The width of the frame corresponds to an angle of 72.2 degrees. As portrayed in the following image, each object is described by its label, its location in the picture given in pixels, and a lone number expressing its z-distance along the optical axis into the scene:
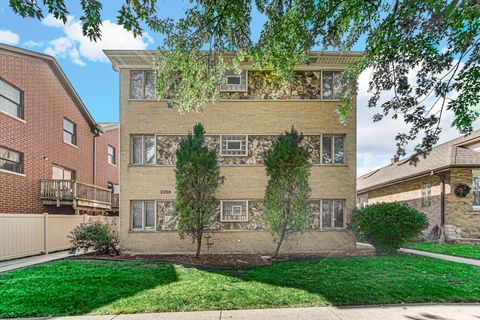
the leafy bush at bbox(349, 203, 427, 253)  11.48
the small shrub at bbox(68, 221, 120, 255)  11.94
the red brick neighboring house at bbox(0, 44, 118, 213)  14.46
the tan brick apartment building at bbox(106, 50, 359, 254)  13.58
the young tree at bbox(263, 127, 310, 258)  11.49
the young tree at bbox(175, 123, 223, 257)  11.63
